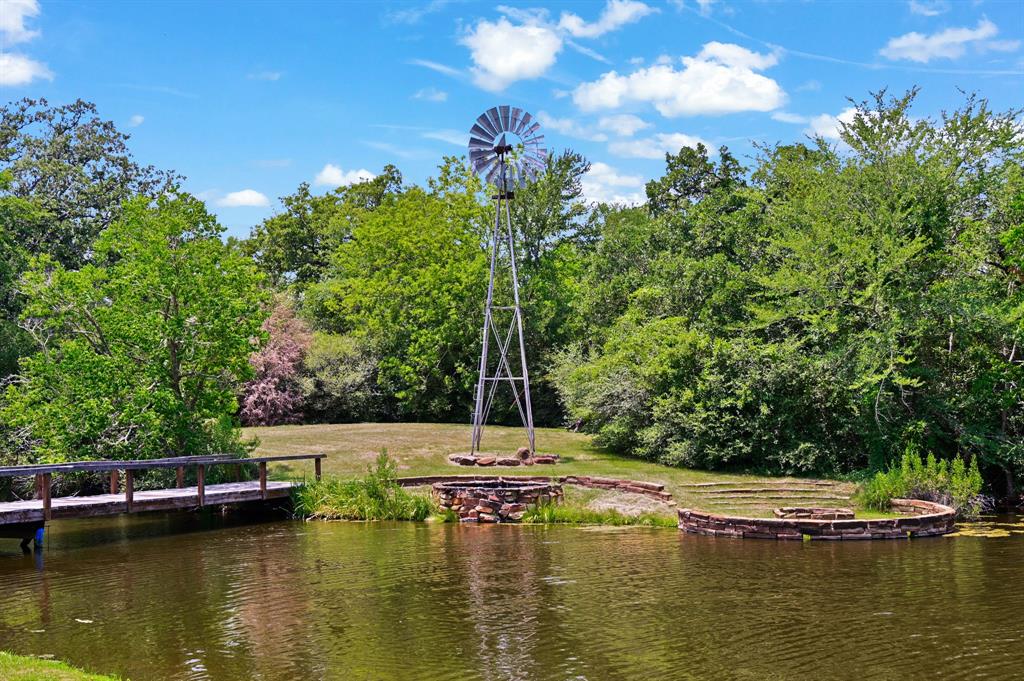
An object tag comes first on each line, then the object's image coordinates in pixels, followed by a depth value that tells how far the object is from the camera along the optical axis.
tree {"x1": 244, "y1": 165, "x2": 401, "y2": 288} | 57.91
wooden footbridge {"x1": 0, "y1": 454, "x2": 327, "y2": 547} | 19.59
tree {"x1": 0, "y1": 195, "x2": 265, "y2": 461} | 25.39
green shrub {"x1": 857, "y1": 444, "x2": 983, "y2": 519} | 23.17
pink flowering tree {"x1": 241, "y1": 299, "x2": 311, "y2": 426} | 41.25
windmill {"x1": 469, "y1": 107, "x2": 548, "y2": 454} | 29.66
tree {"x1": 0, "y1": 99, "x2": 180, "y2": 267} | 39.91
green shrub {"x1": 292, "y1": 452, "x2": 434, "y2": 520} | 24.52
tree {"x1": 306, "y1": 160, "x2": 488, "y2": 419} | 42.19
